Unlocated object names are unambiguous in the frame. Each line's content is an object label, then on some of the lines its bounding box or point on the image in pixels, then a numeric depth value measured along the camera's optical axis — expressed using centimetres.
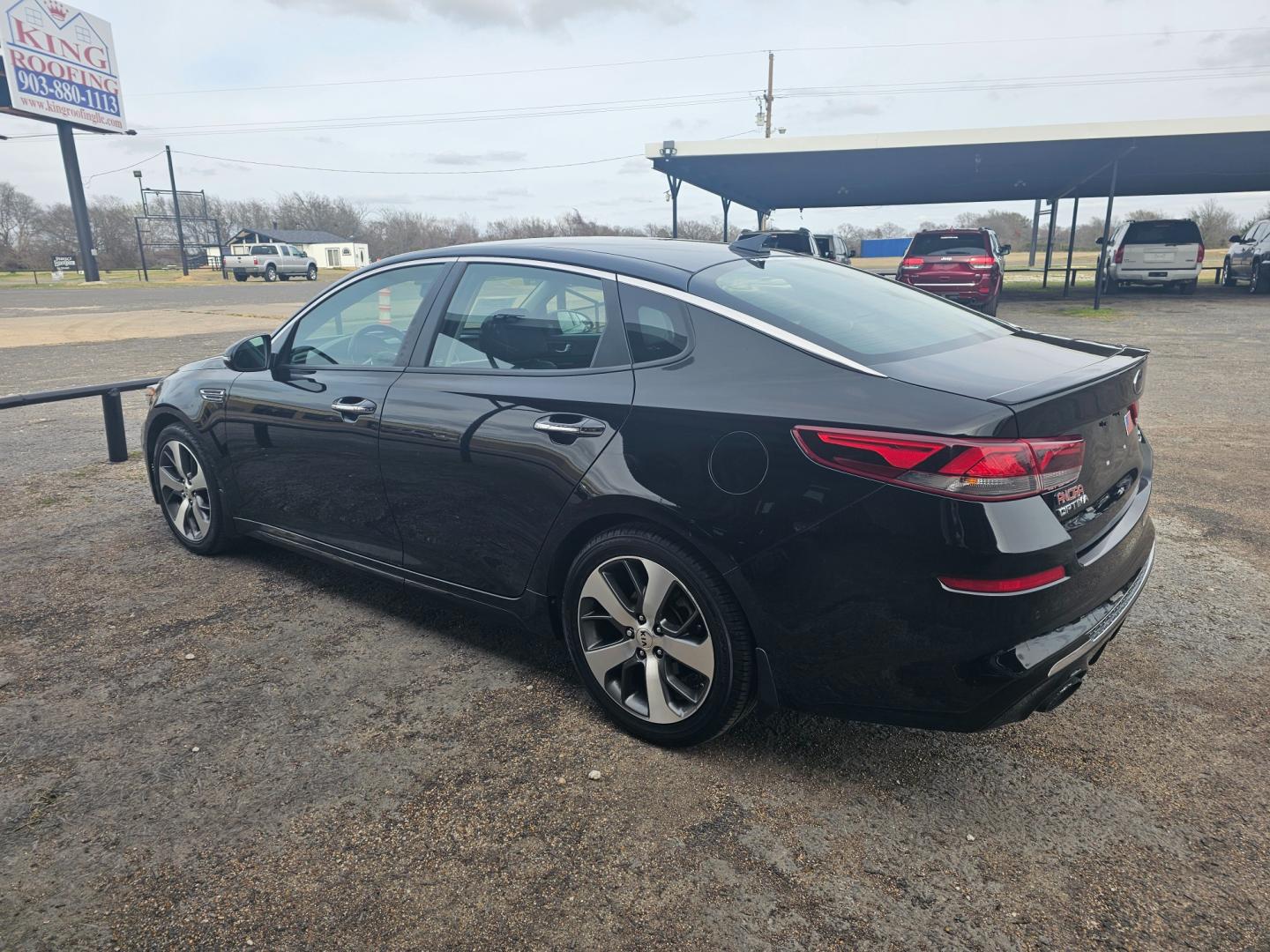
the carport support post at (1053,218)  3463
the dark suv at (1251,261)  2389
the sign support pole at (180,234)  6469
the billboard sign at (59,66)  4378
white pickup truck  4762
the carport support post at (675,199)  2545
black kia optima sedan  228
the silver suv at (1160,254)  2234
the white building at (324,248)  8225
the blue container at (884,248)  8294
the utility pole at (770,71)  5912
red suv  1642
